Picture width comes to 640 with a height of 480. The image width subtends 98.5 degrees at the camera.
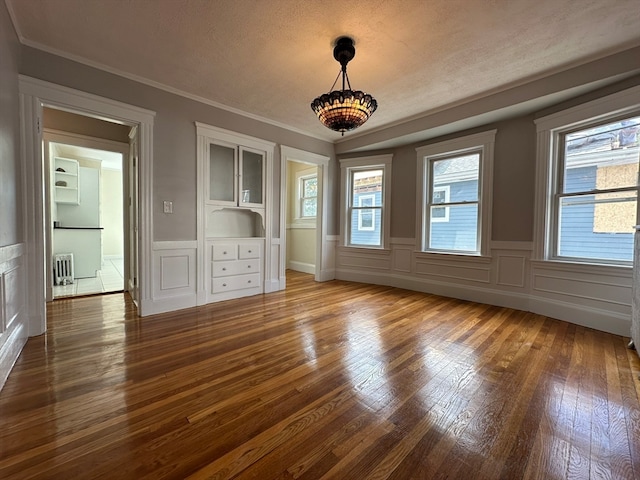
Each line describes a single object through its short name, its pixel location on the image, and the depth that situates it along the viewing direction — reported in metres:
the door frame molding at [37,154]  2.51
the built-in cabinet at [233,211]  3.75
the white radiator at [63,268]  4.84
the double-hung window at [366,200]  5.07
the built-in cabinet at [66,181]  5.19
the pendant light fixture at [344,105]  2.32
